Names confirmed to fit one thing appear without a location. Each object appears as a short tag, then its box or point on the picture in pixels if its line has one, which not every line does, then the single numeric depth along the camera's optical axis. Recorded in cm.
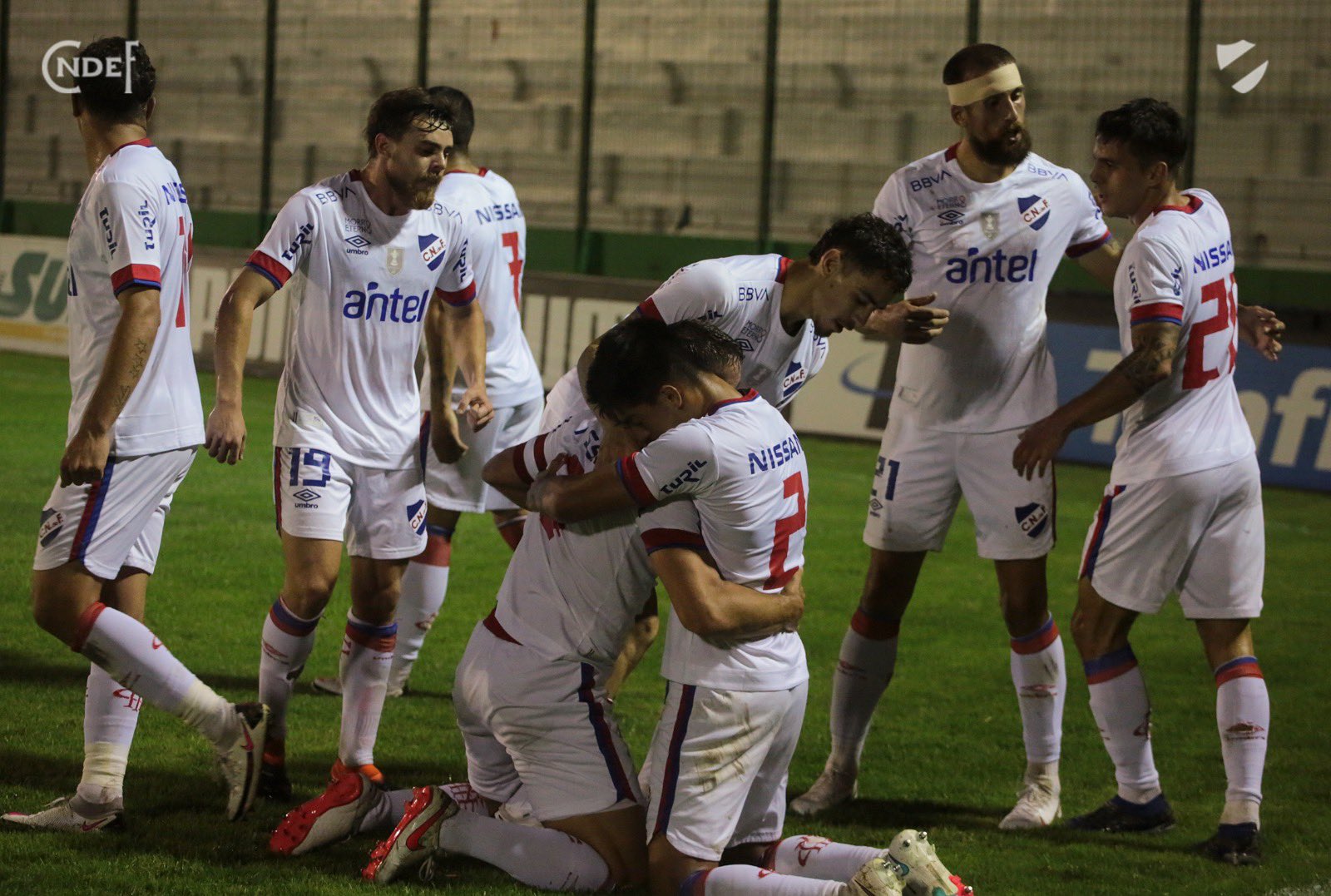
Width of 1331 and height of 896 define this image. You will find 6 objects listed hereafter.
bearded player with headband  955
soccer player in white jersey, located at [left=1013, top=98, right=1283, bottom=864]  886
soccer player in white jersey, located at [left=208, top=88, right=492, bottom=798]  894
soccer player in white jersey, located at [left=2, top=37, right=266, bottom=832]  782
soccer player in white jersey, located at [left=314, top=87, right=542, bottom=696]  1141
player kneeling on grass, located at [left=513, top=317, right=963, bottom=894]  695
